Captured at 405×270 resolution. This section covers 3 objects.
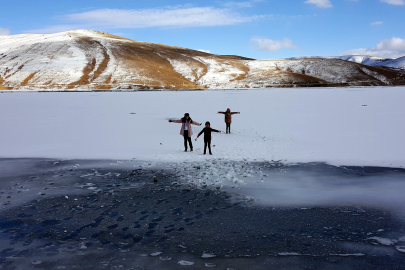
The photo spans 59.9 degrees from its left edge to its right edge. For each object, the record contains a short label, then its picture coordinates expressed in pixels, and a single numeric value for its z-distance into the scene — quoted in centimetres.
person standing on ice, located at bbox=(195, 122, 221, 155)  1418
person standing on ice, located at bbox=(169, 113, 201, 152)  1477
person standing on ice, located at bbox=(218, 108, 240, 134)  1998
